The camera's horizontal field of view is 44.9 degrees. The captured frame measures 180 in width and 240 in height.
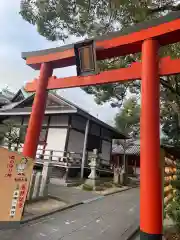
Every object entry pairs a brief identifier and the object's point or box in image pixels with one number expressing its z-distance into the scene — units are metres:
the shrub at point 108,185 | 13.59
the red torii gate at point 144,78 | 3.74
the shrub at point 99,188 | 12.07
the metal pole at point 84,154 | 13.96
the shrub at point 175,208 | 5.25
